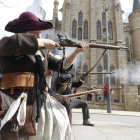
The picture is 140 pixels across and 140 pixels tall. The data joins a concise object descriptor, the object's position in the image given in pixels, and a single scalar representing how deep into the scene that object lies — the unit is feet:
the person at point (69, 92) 12.21
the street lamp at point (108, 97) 33.46
